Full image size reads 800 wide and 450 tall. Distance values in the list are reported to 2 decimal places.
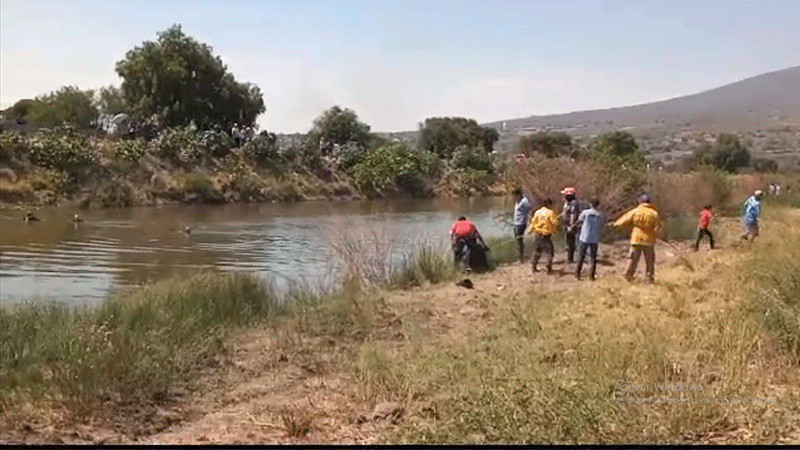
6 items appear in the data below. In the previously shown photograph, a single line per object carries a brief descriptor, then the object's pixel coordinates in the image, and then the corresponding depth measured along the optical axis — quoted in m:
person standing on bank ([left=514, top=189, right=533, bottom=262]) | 13.28
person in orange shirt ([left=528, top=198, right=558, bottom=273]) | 12.12
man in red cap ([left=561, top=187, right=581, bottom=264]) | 12.41
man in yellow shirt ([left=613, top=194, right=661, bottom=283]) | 10.28
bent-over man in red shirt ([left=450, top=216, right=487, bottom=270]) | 12.23
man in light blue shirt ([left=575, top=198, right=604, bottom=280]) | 11.42
